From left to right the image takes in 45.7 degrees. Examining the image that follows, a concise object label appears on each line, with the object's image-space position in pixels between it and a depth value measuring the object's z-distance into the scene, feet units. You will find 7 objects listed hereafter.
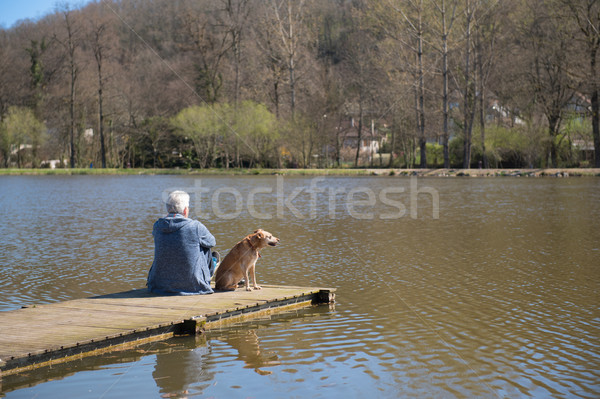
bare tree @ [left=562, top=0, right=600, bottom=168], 153.17
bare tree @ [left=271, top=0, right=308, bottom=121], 196.24
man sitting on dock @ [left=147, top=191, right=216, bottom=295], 32.12
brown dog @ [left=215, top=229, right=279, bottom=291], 33.96
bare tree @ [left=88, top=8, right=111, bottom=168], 216.13
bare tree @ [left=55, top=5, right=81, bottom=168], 217.15
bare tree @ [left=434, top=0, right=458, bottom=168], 172.55
